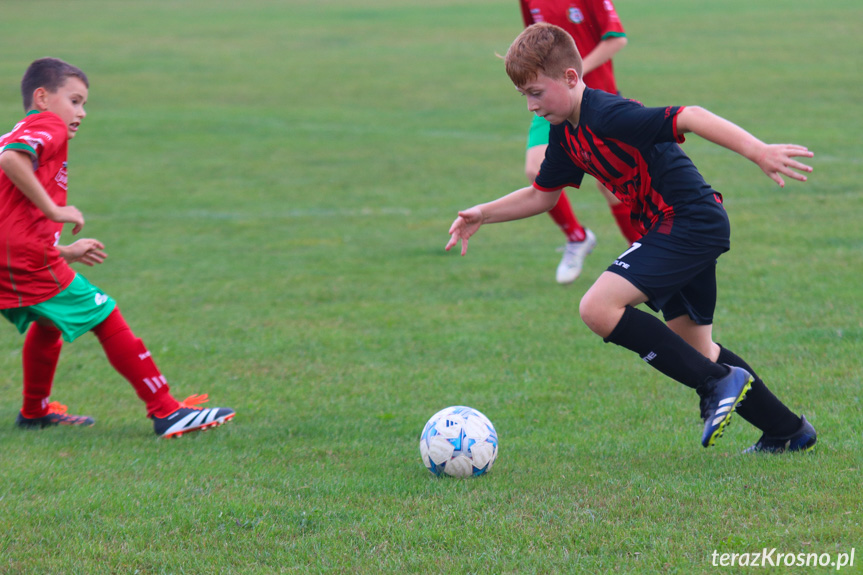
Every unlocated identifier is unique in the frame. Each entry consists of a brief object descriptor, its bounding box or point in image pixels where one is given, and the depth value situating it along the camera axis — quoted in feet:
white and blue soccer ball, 24.94
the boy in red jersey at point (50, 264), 28.89
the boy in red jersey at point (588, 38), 43.65
